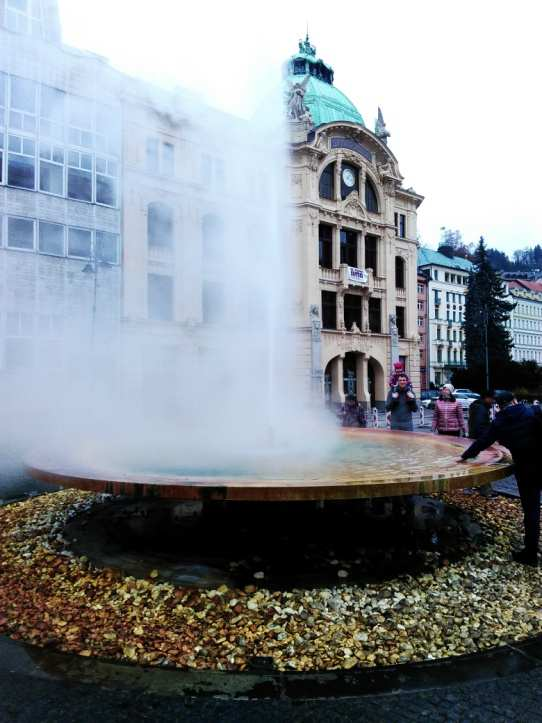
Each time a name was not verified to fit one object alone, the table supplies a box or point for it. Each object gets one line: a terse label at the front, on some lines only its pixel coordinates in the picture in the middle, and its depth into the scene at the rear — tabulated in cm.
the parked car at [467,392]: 3566
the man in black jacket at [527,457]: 443
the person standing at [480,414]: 775
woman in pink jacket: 841
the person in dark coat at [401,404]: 874
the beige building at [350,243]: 3247
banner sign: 3394
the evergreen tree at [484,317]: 4631
